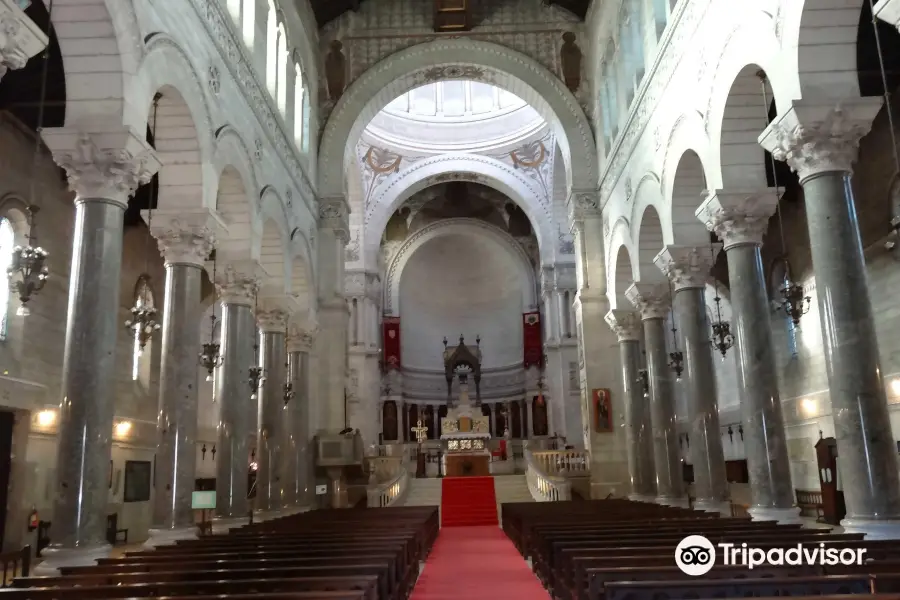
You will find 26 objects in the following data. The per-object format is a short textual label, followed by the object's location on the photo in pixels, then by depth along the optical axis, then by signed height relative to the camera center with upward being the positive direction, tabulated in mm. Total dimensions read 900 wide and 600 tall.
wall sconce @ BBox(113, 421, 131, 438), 19127 +1481
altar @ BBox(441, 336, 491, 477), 27484 +2034
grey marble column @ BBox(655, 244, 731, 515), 14422 +1955
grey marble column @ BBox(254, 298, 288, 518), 17750 +1562
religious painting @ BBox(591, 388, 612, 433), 21703 +1776
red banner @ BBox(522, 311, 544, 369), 38250 +6740
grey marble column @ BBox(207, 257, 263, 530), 14758 +1779
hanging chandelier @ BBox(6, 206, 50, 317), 8047 +2361
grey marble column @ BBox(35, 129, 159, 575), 8820 +1884
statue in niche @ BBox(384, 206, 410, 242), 39438 +12937
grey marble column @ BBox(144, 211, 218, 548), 11633 +1792
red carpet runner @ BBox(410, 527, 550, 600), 9773 -1476
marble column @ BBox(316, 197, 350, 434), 22016 +4561
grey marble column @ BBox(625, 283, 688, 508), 17609 +1768
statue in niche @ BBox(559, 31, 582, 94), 23531 +12562
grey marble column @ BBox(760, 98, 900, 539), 8758 +1957
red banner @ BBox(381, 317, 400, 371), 38156 +6711
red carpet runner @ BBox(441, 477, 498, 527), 21953 -756
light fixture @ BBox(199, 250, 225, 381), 14773 +2507
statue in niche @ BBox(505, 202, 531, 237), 39344 +13028
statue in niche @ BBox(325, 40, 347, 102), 23531 +12407
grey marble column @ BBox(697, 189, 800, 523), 11898 +1931
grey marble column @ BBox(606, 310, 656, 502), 19484 +1603
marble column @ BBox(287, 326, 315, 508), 19500 +1860
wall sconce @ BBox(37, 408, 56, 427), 16078 +1524
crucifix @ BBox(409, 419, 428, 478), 30031 +1651
